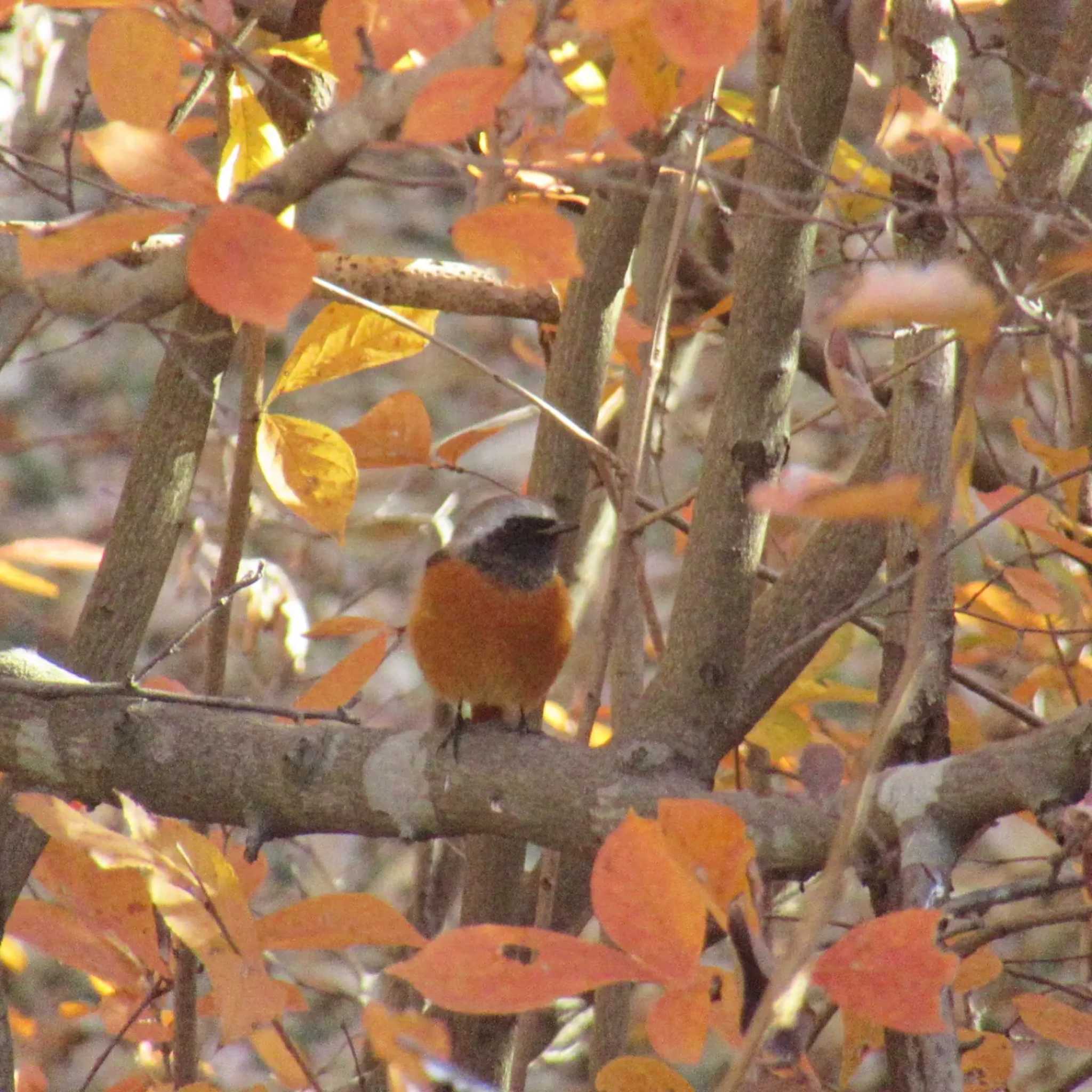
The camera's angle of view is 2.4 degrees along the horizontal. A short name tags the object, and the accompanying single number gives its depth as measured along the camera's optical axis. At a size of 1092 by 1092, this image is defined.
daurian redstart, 10.01
